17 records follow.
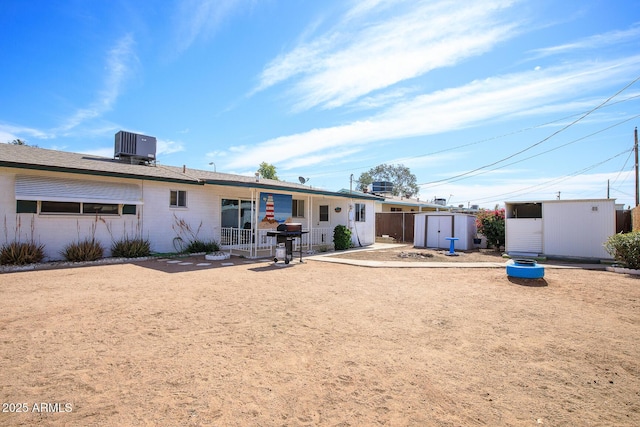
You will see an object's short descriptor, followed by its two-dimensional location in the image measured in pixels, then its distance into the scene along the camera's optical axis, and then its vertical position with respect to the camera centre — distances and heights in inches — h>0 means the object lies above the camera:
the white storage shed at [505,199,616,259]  458.6 -10.6
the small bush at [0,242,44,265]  345.7 -36.8
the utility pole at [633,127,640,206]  694.5 +166.5
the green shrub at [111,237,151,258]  428.8 -37.4
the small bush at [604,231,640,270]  353.7 -30.4
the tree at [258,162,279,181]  1471.5 +241.0
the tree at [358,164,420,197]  1961.1 +285.1
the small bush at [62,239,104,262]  387.2 -38.1
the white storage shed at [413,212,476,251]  658.2 -16.2
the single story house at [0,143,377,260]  371.1 +25.3
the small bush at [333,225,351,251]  605.6 -31.4
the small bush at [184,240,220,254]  497.1 -41.6
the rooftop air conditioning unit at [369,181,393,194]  1237.2 +137.8
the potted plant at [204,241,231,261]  438.9 -47.9
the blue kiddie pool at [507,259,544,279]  304.8 -47.3
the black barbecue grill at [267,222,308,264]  416.5 -24.3
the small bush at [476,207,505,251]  620.4 -10.4
